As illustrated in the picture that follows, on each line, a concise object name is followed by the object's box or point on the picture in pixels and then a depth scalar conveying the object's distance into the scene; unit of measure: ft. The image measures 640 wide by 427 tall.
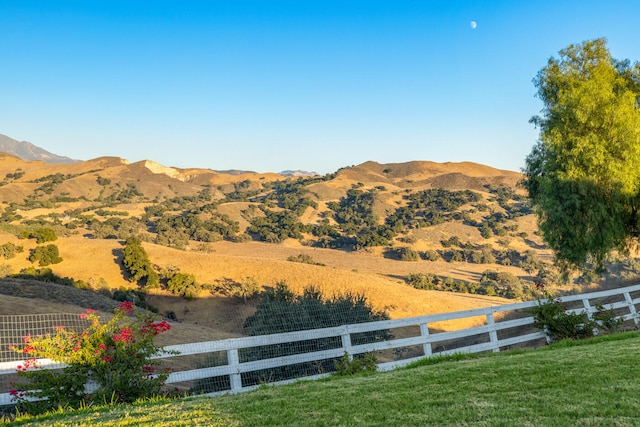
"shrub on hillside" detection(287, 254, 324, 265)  145.06
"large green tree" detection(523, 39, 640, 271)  63.00
